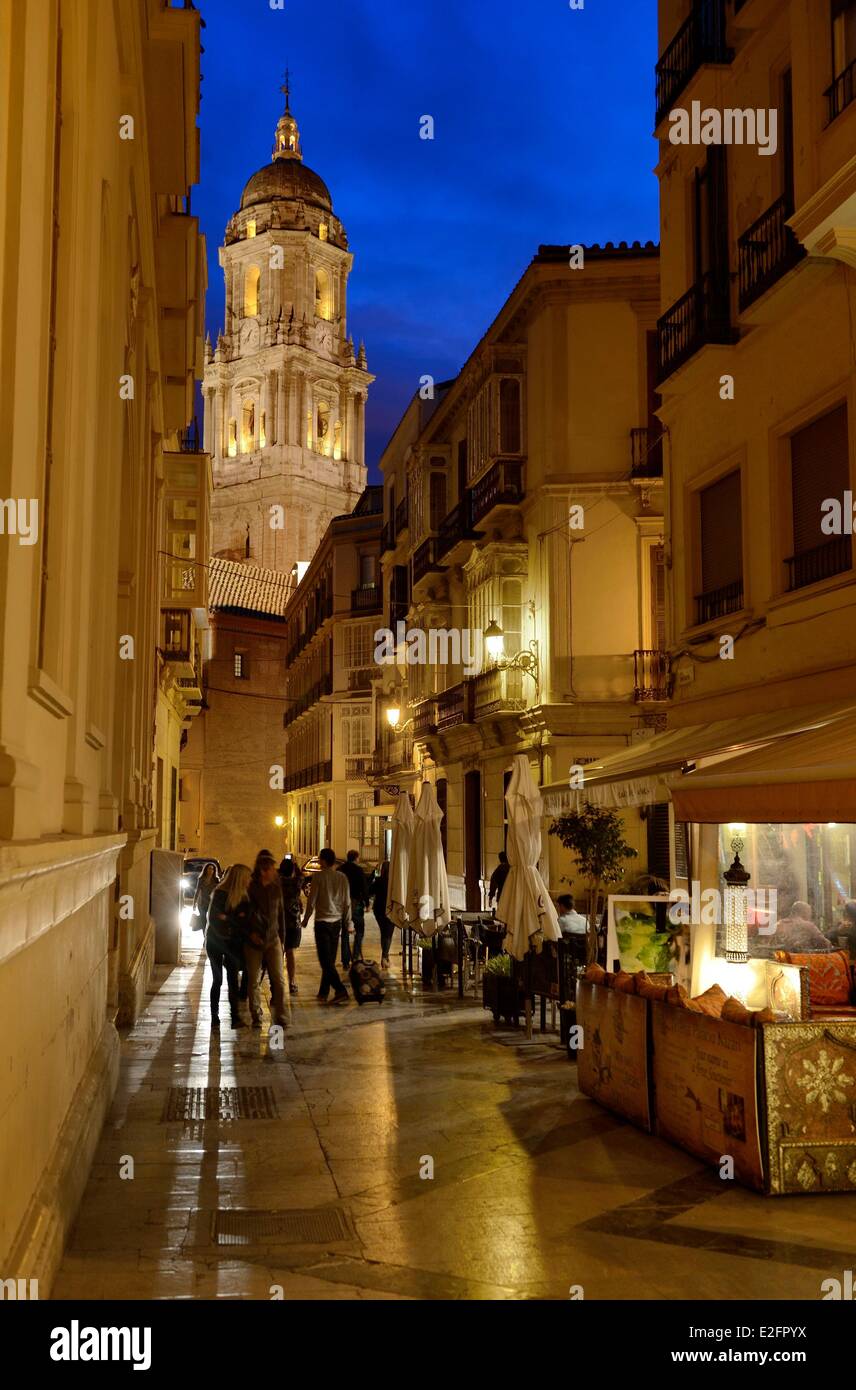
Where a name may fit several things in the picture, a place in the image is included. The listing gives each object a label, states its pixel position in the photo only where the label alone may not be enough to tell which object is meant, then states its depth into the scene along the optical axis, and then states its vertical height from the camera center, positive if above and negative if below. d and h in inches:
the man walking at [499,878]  679.0 -26.7
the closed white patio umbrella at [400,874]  654.5 -23.1
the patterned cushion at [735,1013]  290.5 -42.1
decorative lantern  418.3 -29.7
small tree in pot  642.8 -4.9
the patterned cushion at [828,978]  396.5 -46.5
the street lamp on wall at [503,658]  1042.1 +141.0
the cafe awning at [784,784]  280.7 +10.2
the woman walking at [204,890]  960.9 -47.4
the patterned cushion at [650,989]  328.9 -41.6
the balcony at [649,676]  984.9 +115.7
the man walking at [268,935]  495.5 -40.5
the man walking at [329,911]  592.6 -38.2
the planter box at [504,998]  499.5 -66.0
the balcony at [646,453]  993.5 +290.6
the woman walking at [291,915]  627.8 -43.7
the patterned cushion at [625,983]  345.7 -42.0
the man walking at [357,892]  713.6 -36.1
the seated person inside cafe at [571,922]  552.1 -40.4
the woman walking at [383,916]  754.9 -52.2
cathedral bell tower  2987.2 +1068.8
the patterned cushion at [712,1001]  312.3 -43.3
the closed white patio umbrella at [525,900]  474.3 -26.5
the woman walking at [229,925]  509.7 -38.5
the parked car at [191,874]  1300.4 -45.3
